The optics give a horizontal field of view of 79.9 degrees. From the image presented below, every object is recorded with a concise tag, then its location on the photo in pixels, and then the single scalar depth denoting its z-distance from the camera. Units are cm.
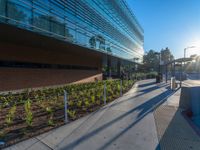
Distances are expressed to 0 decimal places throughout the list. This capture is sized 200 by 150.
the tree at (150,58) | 6040
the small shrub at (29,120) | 376
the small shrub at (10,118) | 382
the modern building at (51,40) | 603
